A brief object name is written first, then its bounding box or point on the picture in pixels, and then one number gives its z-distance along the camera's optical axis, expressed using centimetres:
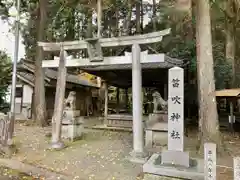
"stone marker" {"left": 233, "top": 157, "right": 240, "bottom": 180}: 334
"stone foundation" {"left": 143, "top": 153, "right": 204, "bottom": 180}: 432
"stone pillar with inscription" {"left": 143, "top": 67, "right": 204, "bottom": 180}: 449
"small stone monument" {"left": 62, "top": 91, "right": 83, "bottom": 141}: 902
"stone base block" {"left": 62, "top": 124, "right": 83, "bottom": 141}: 898
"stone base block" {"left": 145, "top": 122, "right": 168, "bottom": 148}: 800
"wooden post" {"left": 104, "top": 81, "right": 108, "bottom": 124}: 1403
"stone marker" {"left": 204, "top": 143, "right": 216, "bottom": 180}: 361
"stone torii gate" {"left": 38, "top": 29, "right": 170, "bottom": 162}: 657
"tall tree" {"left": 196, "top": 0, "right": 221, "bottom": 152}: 690
